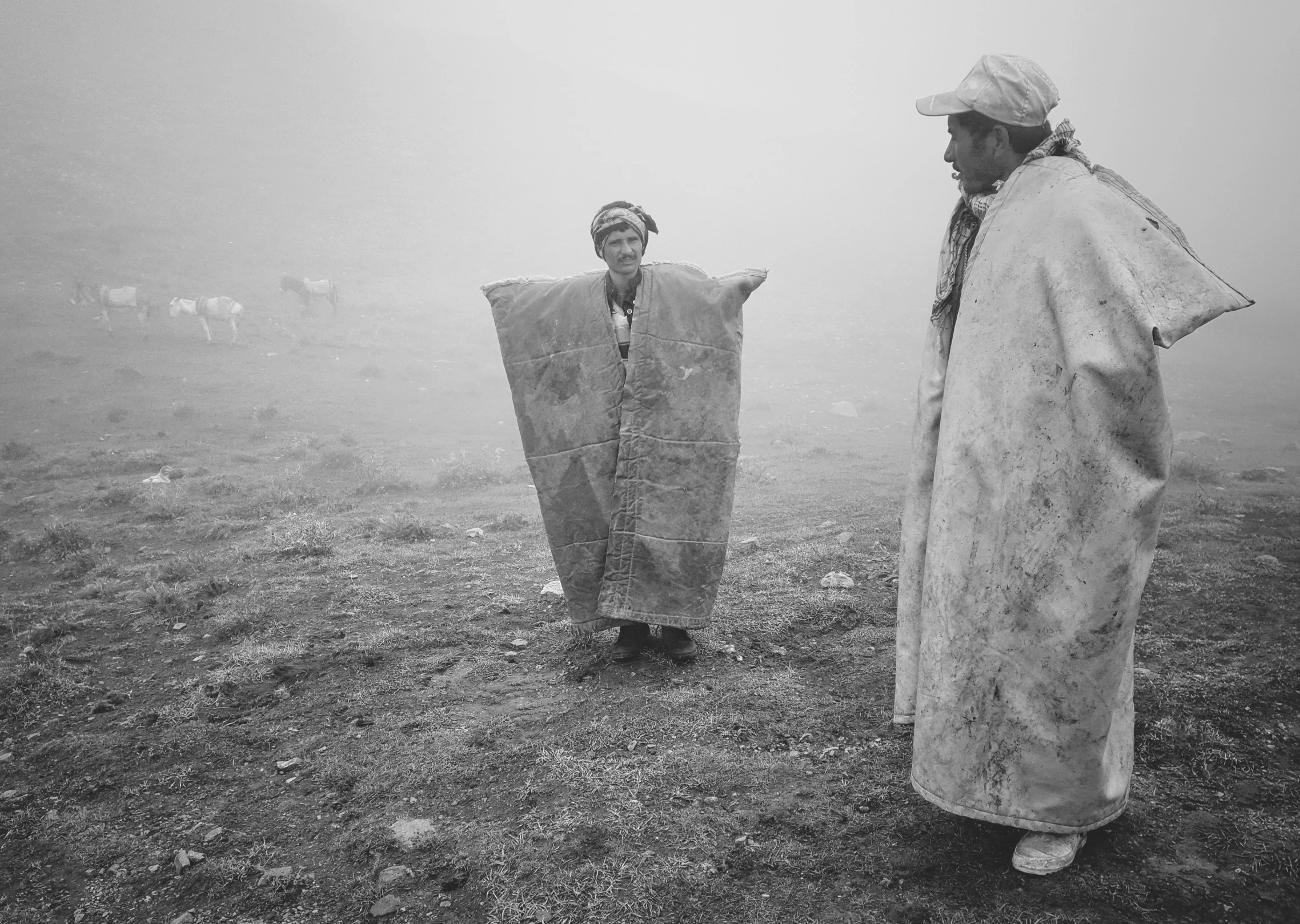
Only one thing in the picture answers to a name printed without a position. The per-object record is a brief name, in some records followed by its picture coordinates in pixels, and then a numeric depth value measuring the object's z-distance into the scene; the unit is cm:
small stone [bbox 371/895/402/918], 207
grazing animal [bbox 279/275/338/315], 2172
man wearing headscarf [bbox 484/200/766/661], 344
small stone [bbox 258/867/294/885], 221
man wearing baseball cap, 179
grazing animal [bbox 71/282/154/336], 1772
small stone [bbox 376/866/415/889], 218
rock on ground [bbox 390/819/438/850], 236
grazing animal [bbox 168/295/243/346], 1822
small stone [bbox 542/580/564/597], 486
